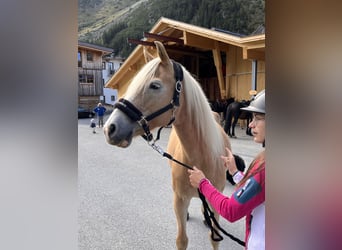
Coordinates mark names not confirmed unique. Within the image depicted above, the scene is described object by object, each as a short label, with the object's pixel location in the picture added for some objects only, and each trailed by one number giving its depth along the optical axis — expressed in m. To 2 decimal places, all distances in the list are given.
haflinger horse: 1.28
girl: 0.90
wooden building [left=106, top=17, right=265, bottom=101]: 6.72
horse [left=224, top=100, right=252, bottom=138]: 6.97
